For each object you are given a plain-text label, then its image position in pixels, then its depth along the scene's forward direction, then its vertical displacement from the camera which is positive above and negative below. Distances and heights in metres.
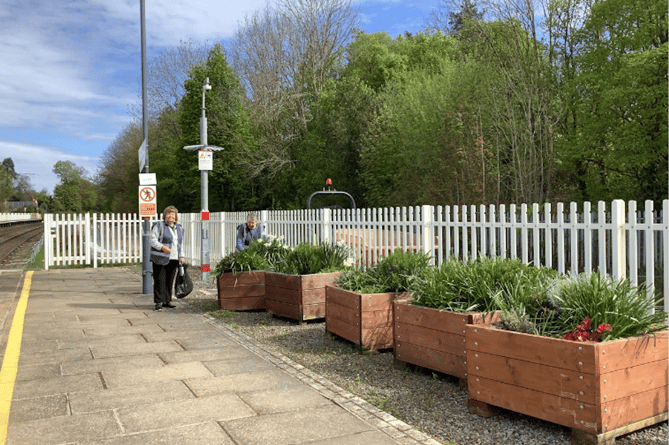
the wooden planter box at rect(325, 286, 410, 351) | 6.64 -1.18
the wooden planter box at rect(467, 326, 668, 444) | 3.90 -1.16
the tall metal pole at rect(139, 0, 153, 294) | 12.98 +0.46
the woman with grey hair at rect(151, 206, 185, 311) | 10.30 -0.67
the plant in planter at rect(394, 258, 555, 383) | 5.29 -0.87
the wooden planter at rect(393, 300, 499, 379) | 5.28 -1.16
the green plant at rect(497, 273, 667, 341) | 4.21 -0.75
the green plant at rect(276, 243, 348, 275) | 8.80 -0.68
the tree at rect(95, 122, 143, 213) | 58.44 +4.61
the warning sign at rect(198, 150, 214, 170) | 15.34 +1.37
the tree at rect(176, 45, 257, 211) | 41.78 +5.74
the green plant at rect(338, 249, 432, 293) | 6.85 -0.72
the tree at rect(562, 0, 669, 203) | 19.44 +3.54
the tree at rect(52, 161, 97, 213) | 122.80 +5.55
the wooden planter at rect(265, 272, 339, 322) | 8.53 -1.16
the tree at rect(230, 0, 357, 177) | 39.22 +9.21
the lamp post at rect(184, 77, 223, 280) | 15.07 +0.40
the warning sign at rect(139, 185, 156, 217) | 12.94 +0.30
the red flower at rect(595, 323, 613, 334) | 4.09 -0.80
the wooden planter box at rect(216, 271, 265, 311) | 9.92 -1.25
